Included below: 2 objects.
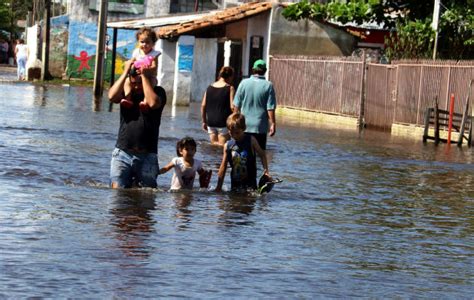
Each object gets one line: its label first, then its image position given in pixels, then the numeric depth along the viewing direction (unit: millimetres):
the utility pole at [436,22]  33694
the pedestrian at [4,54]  87750
